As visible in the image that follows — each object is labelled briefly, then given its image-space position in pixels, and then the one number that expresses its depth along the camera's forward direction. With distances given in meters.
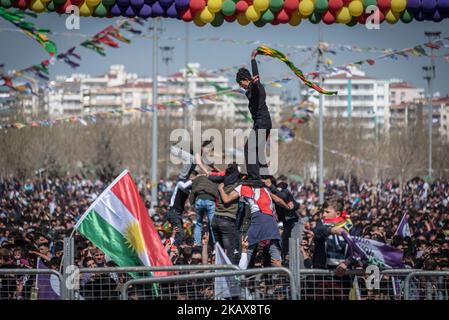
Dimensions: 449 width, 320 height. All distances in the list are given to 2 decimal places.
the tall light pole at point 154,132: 36.38
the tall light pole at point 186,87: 60.80
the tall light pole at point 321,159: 40.31
